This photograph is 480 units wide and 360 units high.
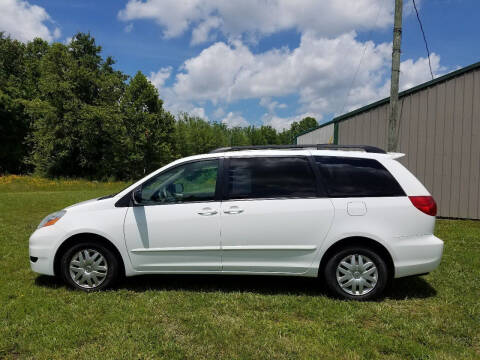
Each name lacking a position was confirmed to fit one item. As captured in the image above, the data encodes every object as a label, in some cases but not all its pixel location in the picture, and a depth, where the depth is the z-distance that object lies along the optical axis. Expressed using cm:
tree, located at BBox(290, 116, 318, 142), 11456
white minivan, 407
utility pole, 841
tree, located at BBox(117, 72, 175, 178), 3934
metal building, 979
